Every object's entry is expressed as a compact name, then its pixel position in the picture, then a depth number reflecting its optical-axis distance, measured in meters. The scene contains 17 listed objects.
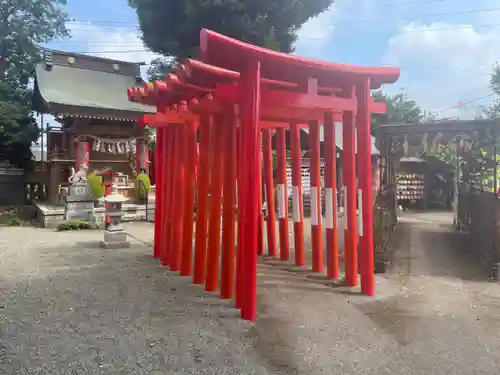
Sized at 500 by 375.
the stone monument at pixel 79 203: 12.29
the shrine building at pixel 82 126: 14.77
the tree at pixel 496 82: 14.75
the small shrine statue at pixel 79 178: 12.69
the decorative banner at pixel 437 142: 8.34
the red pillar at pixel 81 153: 14.89
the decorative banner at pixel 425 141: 8.49
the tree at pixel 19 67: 16.17
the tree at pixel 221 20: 16.34
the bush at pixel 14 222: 12.56
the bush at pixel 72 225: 11.45
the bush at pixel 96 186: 12.65
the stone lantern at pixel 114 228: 8.32
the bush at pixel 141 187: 14.43
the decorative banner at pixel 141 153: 16.36
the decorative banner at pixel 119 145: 15.33
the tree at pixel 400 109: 27.16
